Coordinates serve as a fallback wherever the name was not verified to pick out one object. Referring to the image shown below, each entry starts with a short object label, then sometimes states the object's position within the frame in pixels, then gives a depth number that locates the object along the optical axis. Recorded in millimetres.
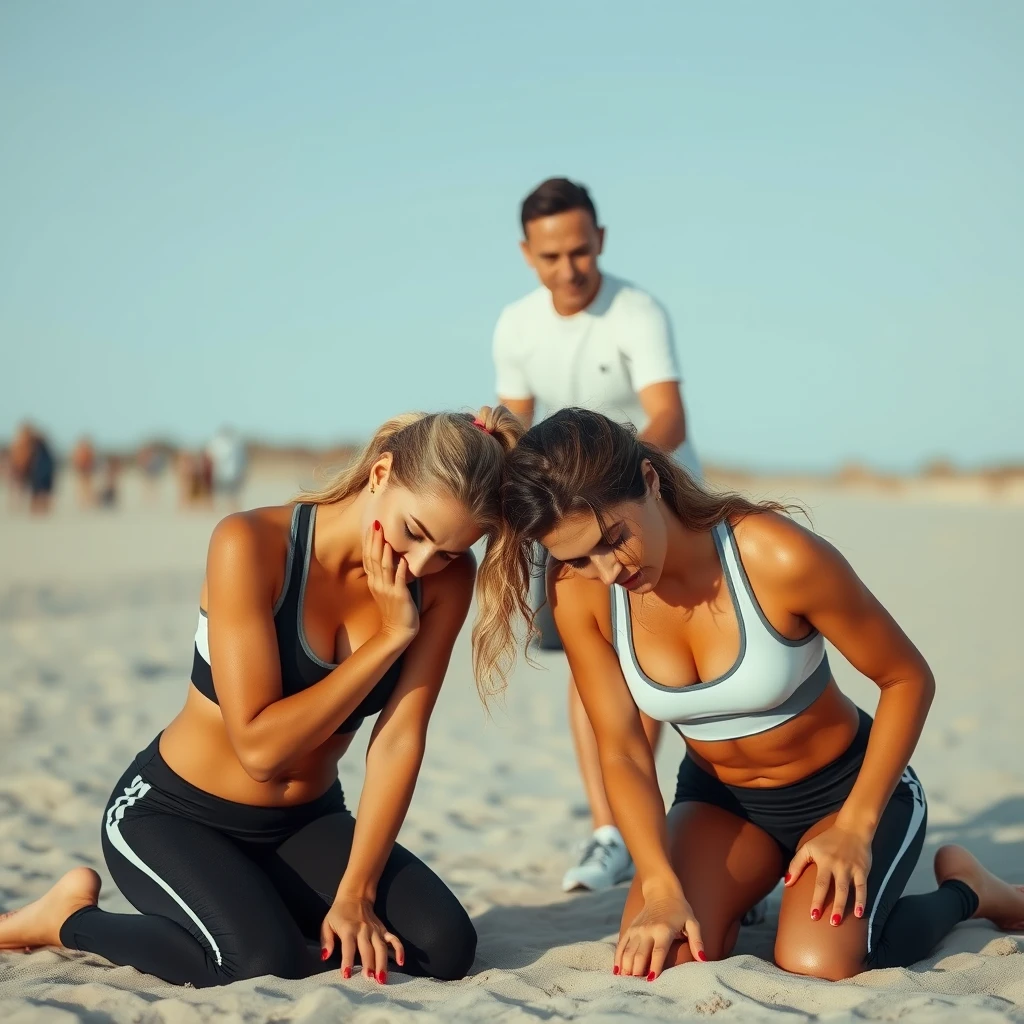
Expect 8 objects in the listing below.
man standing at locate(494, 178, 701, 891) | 4309
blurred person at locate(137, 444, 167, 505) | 30750
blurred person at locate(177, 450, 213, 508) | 25062
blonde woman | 2984
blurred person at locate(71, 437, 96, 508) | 26281
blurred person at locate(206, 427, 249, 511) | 22188
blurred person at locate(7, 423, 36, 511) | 22031
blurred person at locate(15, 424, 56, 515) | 22250
